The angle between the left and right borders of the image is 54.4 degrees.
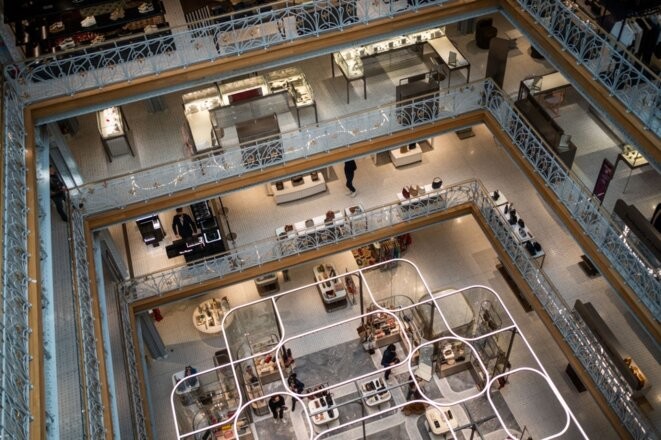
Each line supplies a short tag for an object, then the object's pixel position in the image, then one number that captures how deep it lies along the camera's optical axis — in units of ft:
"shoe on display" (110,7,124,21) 41.97
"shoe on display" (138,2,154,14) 41.82
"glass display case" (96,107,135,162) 47.19
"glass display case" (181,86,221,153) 46.16
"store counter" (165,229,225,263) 48.96
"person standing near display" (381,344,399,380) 43.29
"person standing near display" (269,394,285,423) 45.73
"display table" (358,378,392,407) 45.24
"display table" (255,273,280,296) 53.21
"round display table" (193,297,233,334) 51.72
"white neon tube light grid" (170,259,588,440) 29.66
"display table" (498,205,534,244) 49.14
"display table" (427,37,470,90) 48.62
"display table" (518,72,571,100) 45.93
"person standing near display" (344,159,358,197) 51.90
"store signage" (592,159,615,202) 36.14
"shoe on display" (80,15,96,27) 42.01
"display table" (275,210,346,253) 48.11
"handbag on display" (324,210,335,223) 50.24
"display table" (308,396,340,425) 43.80
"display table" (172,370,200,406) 48.34
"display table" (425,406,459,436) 44.21
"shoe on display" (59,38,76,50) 43.06
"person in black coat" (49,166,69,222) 39.24
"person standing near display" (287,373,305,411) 44.62
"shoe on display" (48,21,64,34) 42.06
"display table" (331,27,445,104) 48.75
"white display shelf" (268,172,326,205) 54.03
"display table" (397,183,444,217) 49.44
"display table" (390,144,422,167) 55.83
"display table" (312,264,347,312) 52.44
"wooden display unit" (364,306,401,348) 48.80
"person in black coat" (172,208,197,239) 50.29
